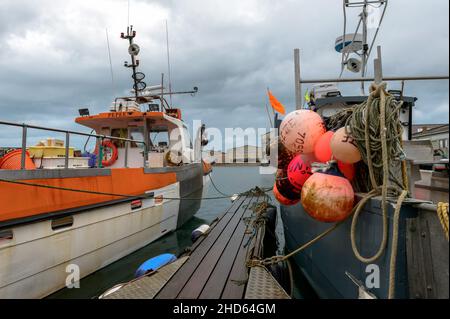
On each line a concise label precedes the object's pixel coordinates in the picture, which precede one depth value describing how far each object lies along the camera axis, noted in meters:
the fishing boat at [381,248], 1.94
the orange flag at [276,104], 6.16
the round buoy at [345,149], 2.52
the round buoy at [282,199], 3.88
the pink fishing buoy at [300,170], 3.36
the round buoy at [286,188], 3.61
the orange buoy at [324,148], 2.91
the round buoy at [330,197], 2.50
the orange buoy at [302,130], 3.14
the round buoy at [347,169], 2.84
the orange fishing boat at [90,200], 3.84
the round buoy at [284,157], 4.37
